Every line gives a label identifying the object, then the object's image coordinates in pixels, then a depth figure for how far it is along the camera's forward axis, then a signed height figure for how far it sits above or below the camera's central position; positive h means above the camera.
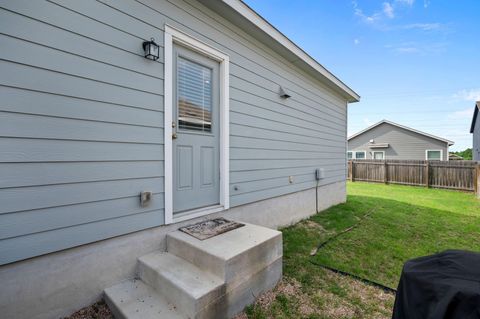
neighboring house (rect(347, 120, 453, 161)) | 15.89 +1.15
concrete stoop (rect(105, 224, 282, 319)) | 1.77 -1.05
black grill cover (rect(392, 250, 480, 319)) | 0.98 -0.62
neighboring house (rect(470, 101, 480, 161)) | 15.25 +2.06
